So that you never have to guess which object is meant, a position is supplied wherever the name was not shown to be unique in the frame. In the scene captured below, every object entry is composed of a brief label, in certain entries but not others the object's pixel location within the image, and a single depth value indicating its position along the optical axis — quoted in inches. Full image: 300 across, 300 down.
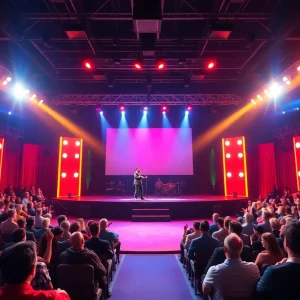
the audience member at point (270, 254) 111.1
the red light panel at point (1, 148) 447.1
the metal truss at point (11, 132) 425.4
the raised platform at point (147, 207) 414.3
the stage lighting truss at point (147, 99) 462.6
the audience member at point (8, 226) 191.6
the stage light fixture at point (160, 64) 324.3
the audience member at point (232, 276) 86.2
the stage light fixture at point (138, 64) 329.7
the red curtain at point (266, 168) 500.1
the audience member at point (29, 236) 156.2
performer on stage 448.7
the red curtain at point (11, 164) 457.4
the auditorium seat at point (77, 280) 101.4
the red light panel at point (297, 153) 456.8
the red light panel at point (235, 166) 521.3
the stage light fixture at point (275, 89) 386.9
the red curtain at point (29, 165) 502.3
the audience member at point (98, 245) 145.3
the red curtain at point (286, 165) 470.9
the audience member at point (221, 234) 172.6
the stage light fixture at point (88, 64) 329.7
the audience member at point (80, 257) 108.7
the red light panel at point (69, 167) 521.7
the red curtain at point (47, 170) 520.2
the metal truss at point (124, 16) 250.9
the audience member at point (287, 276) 67.6
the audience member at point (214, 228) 206.2
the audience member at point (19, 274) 54.0
